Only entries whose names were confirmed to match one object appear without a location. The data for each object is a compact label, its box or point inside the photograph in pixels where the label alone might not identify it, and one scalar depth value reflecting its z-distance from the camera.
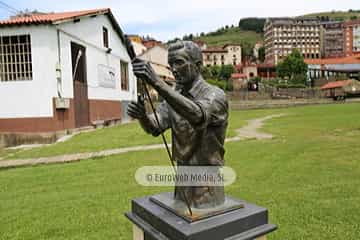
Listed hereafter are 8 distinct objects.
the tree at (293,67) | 57.50
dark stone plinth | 1.76
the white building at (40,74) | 13.16
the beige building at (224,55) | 78.56
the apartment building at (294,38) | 96.25
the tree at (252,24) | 147.88
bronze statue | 1.86
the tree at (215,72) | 56.12
